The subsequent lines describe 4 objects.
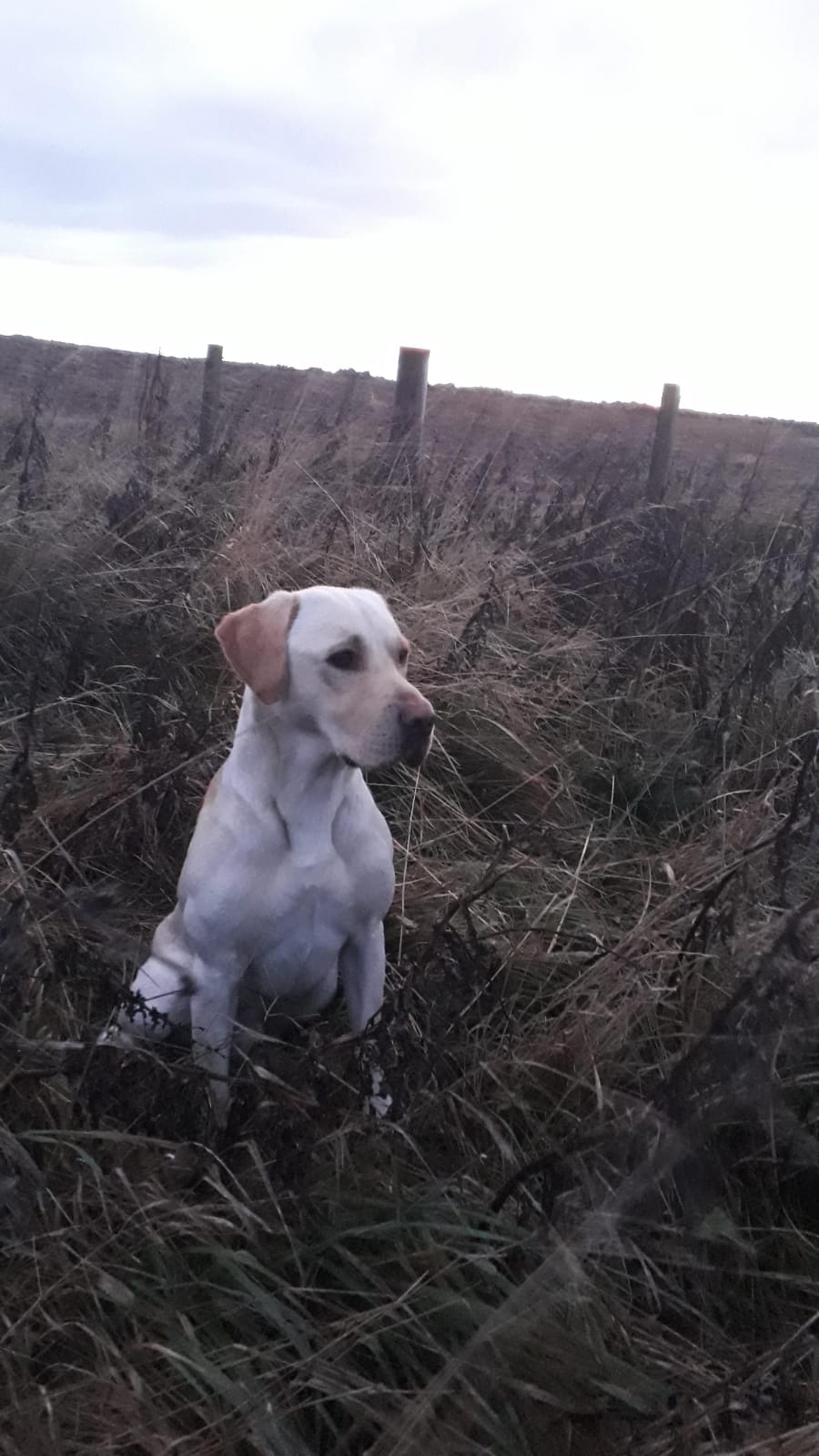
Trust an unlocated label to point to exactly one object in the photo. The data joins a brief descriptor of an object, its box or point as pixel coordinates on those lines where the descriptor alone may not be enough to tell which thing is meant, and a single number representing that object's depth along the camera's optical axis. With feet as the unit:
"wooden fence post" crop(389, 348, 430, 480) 22.59
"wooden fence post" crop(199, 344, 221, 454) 26.32
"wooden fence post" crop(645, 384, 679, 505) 21.09
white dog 8.66
